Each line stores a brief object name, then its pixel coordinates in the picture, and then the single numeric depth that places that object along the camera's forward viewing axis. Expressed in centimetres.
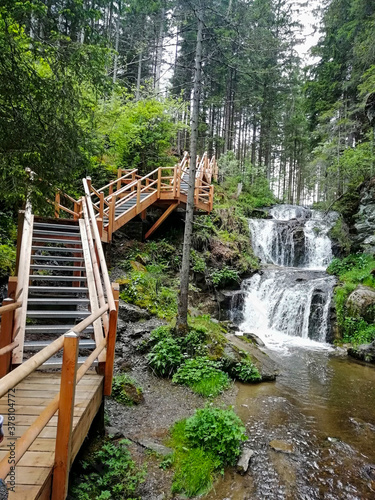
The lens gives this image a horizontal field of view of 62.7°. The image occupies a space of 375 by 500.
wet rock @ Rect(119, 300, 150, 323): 803
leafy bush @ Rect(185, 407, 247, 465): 420
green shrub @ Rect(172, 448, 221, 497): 363
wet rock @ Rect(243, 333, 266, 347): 1001
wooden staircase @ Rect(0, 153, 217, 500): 213
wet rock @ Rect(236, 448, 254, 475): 405
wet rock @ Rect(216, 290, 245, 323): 1278
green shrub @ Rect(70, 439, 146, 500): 313
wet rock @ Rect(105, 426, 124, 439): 418
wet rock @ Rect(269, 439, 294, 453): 459
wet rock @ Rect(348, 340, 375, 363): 919
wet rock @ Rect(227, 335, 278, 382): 738
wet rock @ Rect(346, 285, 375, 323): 1102
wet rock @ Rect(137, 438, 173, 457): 411
